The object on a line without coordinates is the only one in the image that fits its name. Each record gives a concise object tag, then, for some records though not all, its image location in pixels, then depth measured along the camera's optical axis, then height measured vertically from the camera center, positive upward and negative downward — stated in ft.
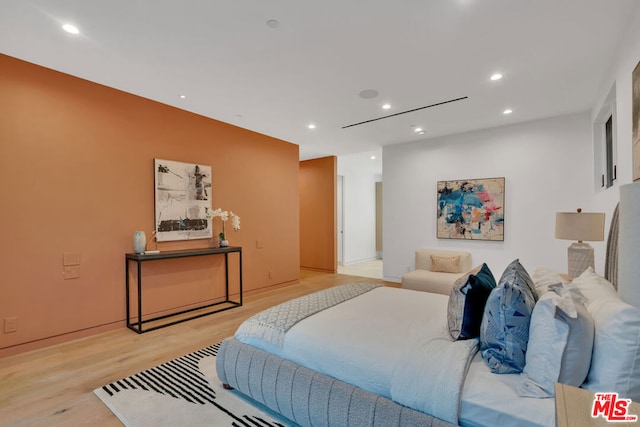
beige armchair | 13.76 -2.85
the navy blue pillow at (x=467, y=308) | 5.51 -1.75
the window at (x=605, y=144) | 10.30 +2.85
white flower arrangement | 14.01 +0.05
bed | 3.97 -2.45
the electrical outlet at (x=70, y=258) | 10.08 -1.37
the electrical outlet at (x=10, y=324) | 8.99 -3.21
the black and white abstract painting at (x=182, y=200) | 12.49 +0.77
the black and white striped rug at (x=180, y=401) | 6.16 -4.18
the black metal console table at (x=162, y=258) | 10.93 -1.79
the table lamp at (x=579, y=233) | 8.69 -0.54
